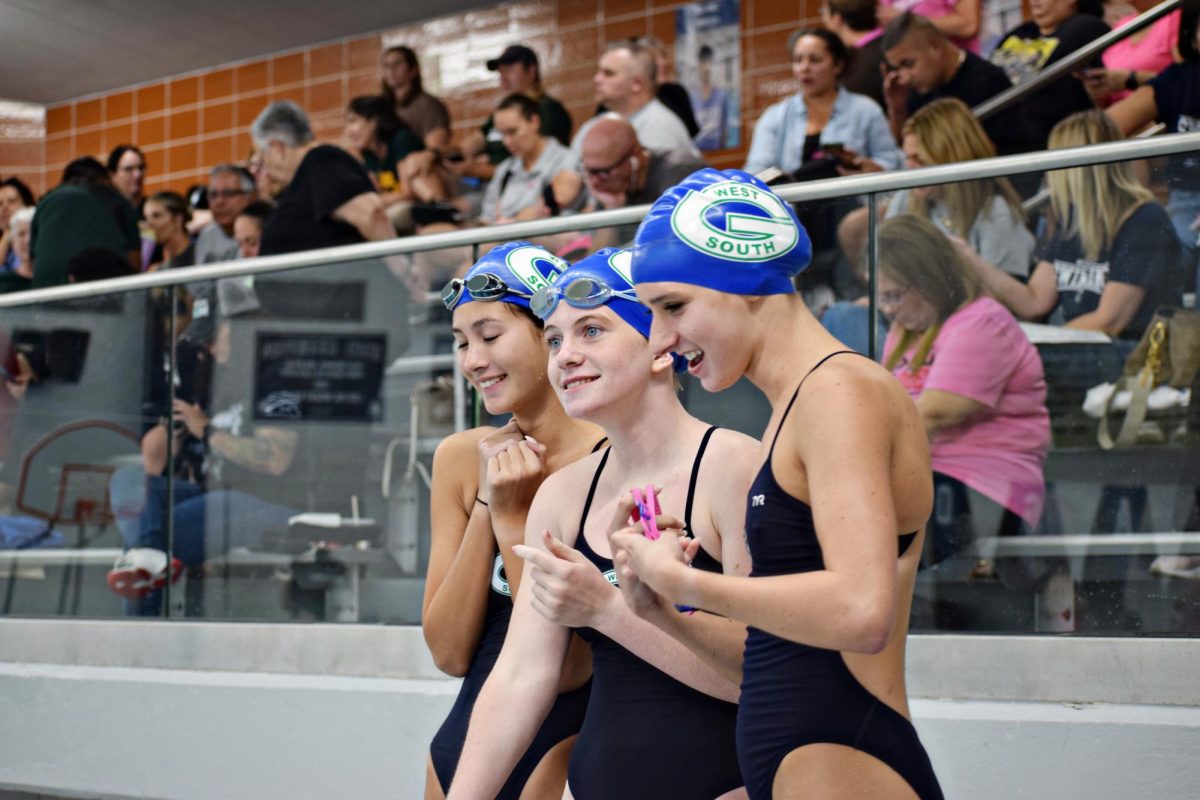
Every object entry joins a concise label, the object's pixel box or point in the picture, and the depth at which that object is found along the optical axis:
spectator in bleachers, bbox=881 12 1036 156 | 5.91
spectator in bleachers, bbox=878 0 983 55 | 7.26
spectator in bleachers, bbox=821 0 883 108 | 6.57
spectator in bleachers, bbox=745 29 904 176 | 6.29
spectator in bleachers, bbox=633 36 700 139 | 7.70
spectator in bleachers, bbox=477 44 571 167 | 8.46
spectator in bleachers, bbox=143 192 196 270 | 8.41
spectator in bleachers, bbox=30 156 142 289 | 7.12
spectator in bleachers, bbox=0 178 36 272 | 10.12
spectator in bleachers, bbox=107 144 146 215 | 9.87
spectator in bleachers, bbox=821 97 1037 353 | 3.65
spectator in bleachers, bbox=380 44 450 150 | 9.49
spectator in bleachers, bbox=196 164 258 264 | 7.22
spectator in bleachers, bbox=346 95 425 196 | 8.99
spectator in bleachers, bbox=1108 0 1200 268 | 5.35
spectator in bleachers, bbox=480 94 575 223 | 7.42
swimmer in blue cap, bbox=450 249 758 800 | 2.14
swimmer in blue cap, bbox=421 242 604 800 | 2.62
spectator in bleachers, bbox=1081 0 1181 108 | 5.83
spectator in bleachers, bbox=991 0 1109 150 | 5.62
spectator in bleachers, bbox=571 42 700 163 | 6.78
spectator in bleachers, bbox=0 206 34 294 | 7.78
